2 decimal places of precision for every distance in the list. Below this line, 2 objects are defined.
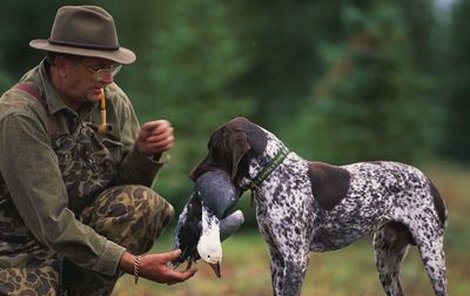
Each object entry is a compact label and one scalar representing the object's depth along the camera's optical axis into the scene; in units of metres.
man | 11.41
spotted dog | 11.55
